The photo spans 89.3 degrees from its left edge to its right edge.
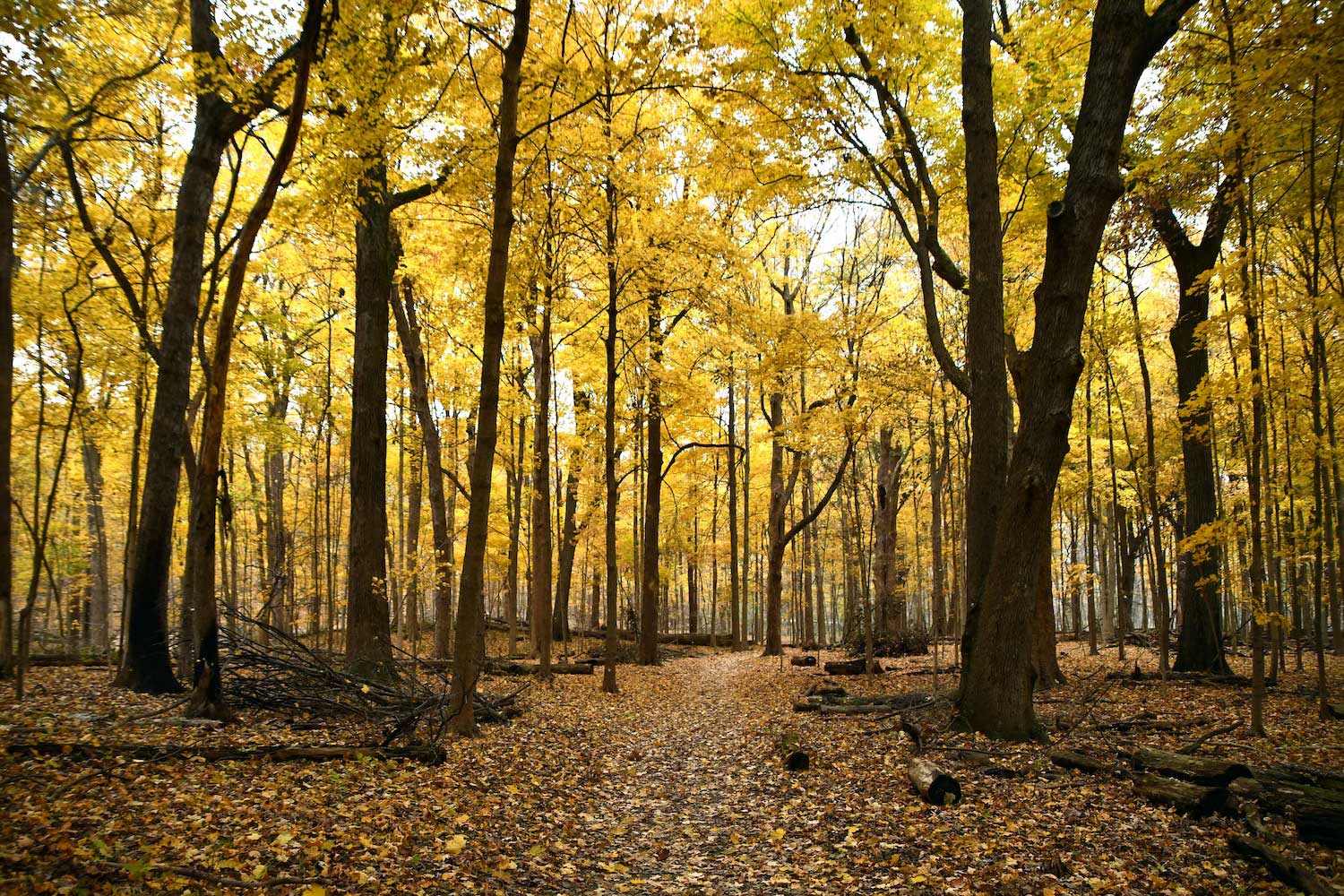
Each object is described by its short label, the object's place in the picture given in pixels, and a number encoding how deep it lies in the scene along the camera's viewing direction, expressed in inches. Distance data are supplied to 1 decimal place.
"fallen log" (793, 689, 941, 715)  373.4
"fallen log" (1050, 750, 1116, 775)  229.8
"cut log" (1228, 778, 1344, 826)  171.9
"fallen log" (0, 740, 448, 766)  193.3
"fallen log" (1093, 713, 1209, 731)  293.4
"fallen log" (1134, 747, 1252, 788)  197.2
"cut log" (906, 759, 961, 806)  213.8
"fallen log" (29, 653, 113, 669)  442.0
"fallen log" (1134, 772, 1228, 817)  187.3
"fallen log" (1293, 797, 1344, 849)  164.6
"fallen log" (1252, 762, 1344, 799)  186.4
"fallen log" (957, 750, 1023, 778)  233.1
